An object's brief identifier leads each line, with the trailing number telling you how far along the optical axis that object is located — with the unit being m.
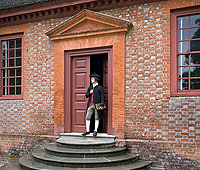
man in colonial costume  7.77
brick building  7.10
